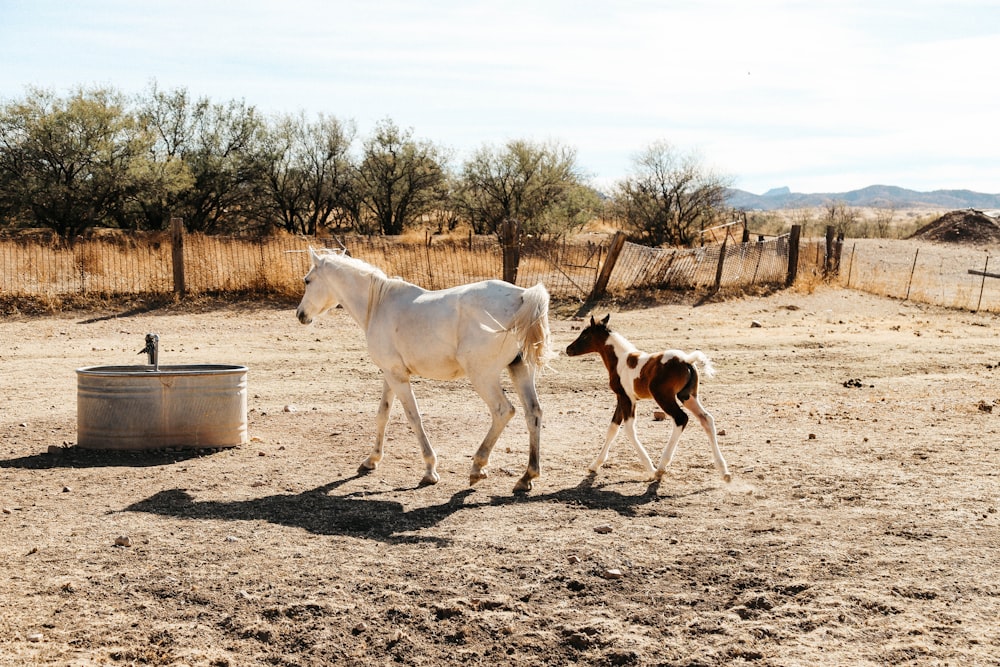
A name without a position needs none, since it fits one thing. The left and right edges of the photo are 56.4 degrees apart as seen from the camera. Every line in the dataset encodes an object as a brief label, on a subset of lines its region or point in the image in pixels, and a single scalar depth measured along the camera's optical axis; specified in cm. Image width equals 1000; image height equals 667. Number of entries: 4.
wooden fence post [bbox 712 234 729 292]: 2347
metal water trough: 863
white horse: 767
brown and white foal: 771
